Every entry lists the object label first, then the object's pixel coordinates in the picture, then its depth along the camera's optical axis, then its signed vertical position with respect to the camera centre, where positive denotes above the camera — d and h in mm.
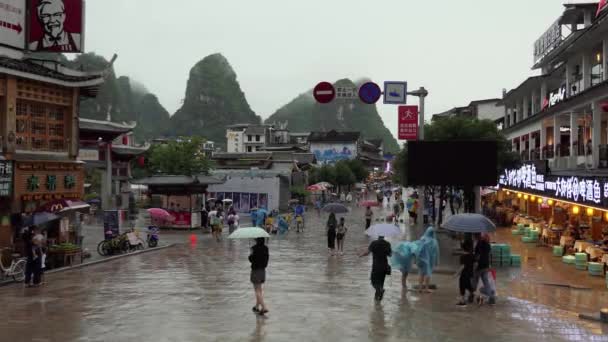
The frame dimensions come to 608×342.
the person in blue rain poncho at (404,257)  15586 -1848
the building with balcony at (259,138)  139250 +9594
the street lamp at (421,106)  27709 +3317
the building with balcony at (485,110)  76231 +8743
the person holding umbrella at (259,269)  12758 -1776
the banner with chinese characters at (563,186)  19828 -169
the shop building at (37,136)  19656 +1446
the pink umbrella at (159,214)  30672 -1628
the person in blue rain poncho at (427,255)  15156 -1747
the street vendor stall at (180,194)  37469 -843
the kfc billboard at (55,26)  22297 +5369
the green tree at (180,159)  70438 +2330
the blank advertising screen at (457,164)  21156 +566
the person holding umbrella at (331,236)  23641 -2043
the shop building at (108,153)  44875 +2052
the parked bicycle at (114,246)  24172 -2518
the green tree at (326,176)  83438 +587
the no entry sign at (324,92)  20609 +2855
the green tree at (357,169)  98438 +1809
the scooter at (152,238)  27406 -2485
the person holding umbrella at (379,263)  14156 -1819
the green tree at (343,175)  84238 +735
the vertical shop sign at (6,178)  19250 +33
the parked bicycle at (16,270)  17312 -2469
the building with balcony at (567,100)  29391 +5037
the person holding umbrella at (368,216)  33375 -1832
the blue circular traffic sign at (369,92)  21523 +2989
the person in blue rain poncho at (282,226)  34594 -2474
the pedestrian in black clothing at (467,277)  13969 -2089
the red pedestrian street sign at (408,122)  30219 +2758
